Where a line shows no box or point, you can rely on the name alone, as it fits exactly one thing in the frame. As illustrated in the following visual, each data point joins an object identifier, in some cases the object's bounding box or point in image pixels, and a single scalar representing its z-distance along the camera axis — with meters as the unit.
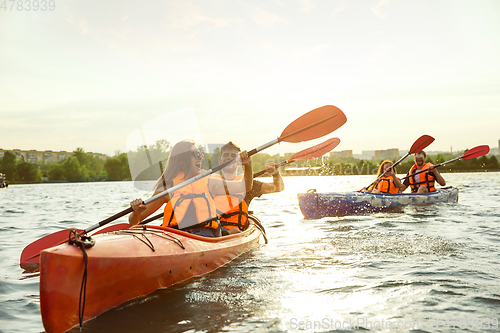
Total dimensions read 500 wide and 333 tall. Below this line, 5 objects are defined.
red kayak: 2.66
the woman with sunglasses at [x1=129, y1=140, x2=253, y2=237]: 4.09
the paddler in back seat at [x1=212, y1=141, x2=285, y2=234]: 4.88
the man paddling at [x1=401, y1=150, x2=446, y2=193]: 11.40
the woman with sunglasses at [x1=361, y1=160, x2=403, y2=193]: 10.87
